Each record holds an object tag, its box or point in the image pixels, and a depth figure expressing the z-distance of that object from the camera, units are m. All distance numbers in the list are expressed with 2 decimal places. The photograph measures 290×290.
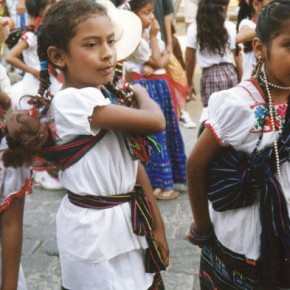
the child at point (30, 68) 4.62
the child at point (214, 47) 4.72
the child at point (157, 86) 4.25
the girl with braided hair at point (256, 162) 1.72
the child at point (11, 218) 1.72
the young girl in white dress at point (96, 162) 1.75
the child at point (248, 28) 3.62
